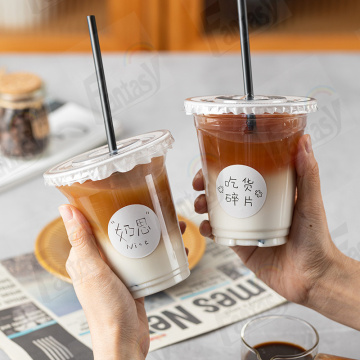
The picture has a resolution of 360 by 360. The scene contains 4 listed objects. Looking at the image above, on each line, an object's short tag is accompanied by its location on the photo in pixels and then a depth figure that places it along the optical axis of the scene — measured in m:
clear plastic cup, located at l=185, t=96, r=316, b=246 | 0.67
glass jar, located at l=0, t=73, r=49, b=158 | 1.07
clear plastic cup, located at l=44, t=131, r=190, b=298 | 0.65
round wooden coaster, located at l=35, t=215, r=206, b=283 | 0.84
